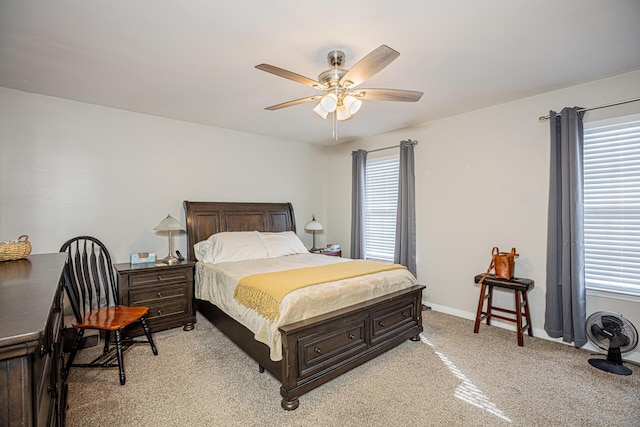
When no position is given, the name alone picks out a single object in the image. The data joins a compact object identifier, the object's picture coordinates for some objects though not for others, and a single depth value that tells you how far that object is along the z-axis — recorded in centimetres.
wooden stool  294
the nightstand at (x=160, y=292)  306
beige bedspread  216
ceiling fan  198
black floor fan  240
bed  207
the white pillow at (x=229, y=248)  358
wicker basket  192
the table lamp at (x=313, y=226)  496
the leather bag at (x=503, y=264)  309
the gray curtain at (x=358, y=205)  482
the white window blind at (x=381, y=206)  454
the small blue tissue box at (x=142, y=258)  332
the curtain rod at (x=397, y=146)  417
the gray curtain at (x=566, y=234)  277
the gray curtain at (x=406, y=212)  414
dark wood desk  76
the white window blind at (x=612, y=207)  263
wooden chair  241
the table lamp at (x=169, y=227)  344
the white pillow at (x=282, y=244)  399
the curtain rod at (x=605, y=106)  263
